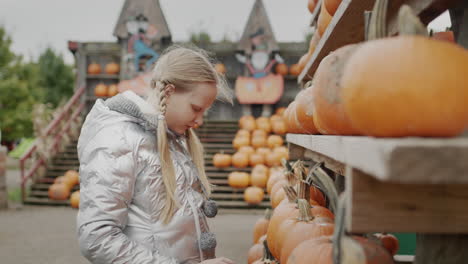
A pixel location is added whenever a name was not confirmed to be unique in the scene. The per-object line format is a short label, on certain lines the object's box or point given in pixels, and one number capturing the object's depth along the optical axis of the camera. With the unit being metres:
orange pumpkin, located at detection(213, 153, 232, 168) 7.55
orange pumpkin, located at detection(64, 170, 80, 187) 7.23
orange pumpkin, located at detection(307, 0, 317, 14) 3.31
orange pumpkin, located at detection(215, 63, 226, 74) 9.20
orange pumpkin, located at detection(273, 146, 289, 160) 7.14
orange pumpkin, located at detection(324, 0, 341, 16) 2.00
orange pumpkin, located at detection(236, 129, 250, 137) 8.12
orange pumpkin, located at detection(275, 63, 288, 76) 9.34
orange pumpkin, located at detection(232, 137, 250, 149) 7.87
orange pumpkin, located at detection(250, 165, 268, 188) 6.86
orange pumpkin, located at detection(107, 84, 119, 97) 9.60
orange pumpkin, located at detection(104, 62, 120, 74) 9.88
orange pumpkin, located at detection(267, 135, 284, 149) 7.79
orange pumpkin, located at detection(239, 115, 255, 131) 8.76
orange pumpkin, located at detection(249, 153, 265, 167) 7.37
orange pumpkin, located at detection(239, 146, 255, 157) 7.60
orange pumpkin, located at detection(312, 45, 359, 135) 1.07
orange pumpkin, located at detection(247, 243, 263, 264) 2.95
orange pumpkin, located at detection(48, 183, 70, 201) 6.98
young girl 1.42
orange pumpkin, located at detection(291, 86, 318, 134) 1.93
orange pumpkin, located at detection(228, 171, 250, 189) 7.02
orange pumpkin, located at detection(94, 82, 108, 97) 9.66
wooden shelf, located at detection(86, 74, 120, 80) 9.89
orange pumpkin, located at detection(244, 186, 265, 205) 6.67
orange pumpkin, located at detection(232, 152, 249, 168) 7.44
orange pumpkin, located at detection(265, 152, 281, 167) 7.16
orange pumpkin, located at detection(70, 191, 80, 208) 6.59
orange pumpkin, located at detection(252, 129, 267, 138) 8.09
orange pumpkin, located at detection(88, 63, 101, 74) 9.90
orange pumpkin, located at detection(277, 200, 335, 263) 1.69
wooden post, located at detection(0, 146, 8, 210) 6.59
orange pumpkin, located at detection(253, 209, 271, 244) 3.48
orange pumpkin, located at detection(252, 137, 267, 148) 7.84
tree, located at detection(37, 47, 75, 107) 24.84
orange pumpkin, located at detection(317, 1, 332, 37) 2.20
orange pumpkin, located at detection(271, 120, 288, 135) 8.21
